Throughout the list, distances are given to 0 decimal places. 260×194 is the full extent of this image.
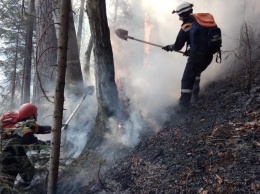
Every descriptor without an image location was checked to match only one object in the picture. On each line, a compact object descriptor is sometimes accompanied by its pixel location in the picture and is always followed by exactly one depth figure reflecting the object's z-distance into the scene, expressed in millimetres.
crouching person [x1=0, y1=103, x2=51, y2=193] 4623
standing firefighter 6062
